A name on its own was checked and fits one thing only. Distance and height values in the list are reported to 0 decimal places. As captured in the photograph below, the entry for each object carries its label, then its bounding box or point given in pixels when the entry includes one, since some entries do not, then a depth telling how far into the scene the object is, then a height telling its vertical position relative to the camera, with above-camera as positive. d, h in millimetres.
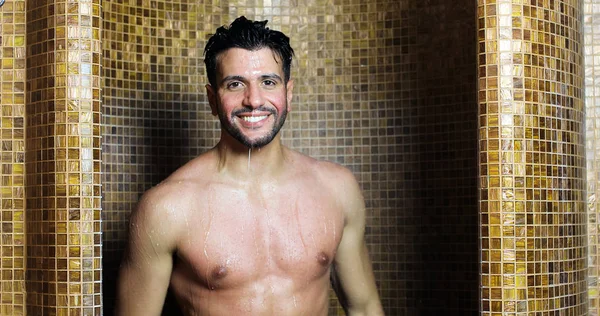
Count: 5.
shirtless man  2463 -106
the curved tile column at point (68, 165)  2318 +43
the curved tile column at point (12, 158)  2441 +67
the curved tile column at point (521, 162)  2332 +33
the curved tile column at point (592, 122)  2662 +151
